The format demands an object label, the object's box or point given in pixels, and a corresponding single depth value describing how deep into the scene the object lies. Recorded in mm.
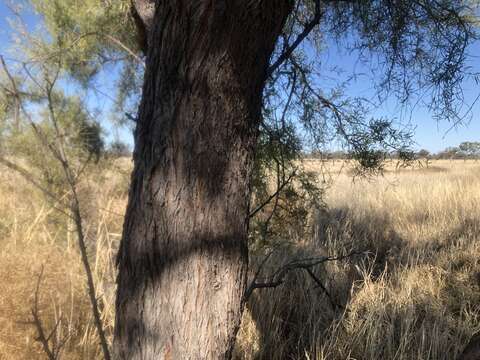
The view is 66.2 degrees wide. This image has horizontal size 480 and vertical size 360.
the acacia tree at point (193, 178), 1131
